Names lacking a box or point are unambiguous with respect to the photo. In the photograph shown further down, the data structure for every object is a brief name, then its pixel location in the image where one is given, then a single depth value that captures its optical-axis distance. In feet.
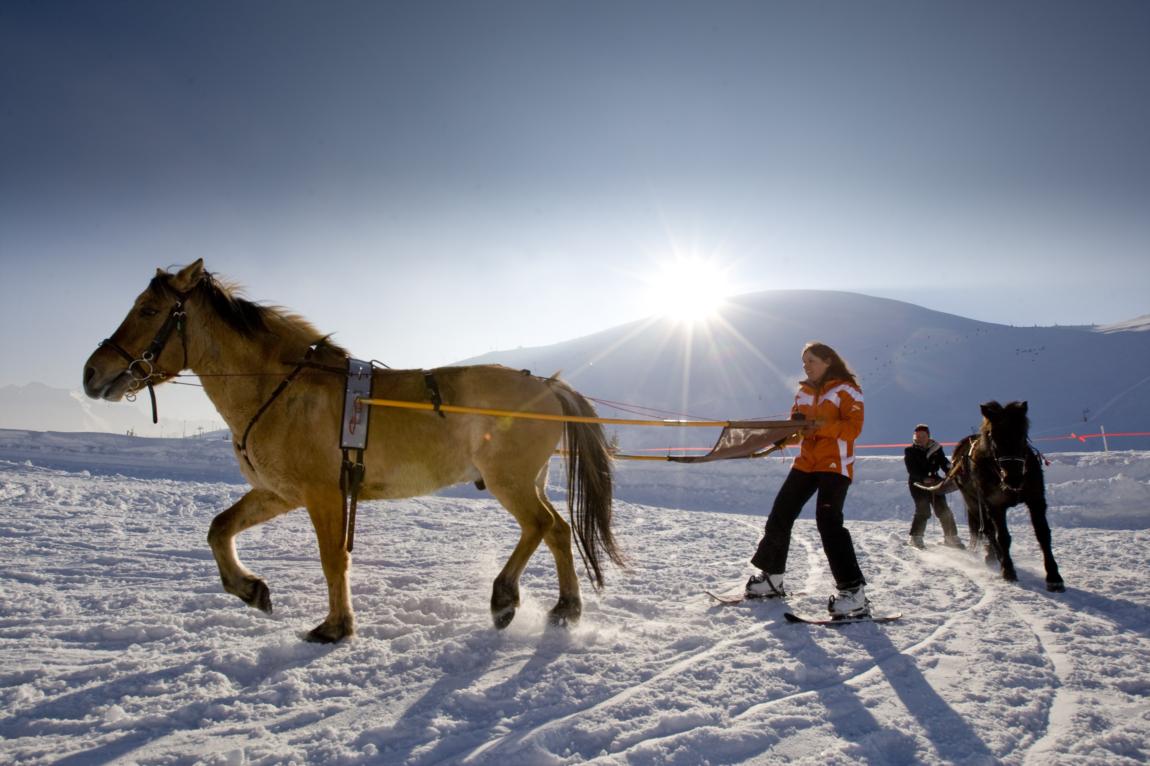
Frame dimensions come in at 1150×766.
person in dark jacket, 28.32
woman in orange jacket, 15.07
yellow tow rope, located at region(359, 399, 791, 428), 13.83
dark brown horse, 19.76
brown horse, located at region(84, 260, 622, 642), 13.67
